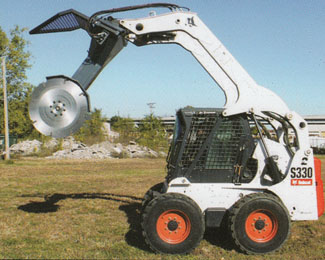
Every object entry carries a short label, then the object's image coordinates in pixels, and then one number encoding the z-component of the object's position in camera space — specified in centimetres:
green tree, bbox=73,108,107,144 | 3497
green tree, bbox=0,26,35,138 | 3200
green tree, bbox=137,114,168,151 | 3378
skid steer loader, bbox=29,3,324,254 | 511
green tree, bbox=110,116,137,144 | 3522
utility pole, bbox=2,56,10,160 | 2241
